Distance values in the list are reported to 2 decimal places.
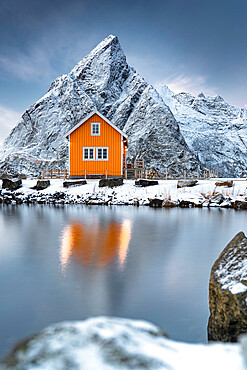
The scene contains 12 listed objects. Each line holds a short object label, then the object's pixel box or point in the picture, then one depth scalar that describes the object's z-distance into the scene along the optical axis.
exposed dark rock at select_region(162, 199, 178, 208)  24.38
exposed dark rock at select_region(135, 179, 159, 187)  27.77
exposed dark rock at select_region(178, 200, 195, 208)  24.47
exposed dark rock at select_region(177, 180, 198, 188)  27.30
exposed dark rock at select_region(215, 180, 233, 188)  26.08
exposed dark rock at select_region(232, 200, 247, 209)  23.06
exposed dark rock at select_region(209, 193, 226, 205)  24.06
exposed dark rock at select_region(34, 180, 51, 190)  29.06
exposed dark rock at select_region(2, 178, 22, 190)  28.89
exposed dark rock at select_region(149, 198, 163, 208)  24.62
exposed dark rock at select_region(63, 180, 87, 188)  28.93
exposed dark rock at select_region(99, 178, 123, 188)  28.19
